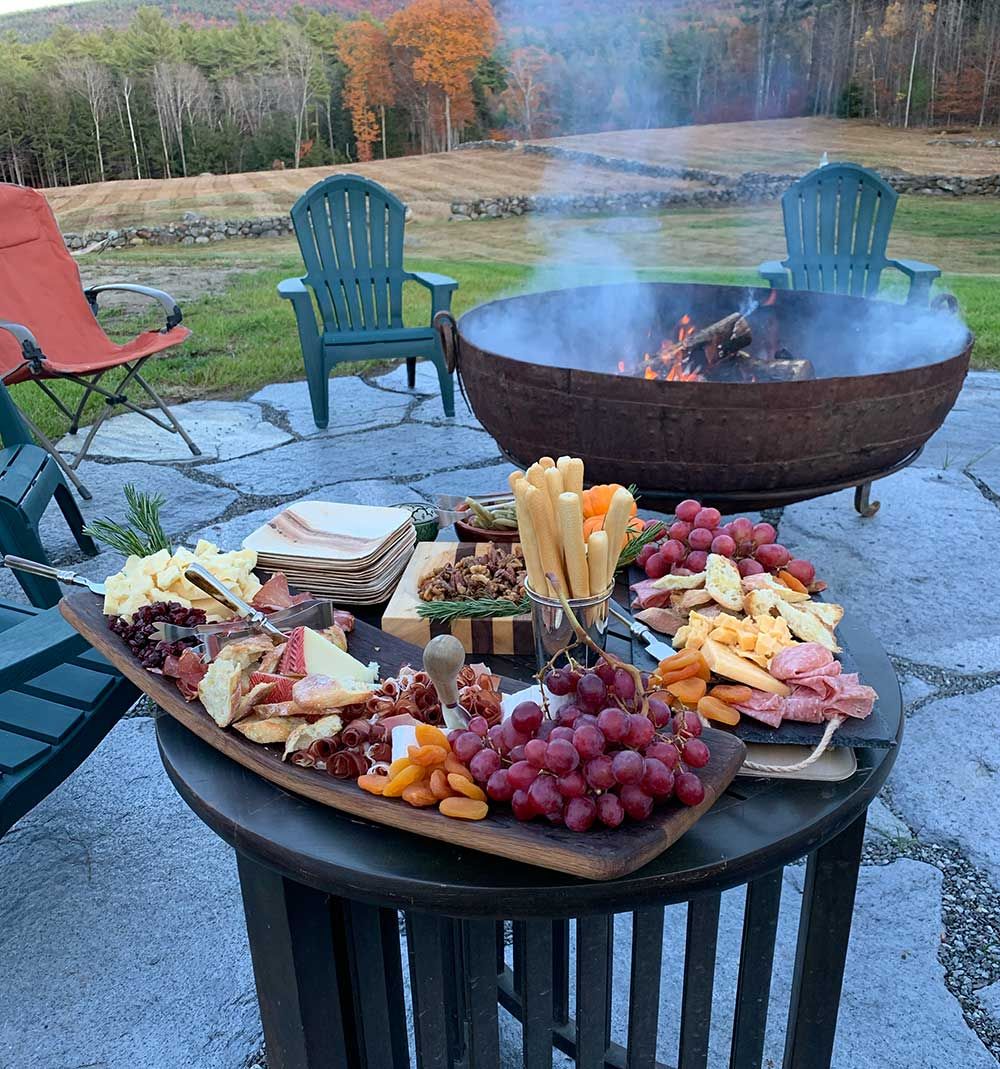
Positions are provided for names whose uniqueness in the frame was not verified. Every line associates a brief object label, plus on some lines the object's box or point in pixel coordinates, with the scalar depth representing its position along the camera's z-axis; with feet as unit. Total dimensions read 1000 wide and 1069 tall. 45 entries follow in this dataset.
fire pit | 7.30
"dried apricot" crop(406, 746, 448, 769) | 3.24
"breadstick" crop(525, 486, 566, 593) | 3.54
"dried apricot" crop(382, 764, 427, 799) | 3.24
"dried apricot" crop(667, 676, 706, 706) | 3.75
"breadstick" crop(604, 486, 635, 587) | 3.57
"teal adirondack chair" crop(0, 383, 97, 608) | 8.69
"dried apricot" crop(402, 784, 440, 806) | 3.19
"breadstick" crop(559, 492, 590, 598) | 3.44
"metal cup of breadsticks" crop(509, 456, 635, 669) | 3.54
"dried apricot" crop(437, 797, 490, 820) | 3.11
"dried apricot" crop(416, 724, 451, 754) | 3.31
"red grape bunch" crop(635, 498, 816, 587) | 4.75
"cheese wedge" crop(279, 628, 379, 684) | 3.86
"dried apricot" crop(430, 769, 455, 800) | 3.19
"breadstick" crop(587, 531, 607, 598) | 3.58
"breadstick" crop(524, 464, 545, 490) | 3.68
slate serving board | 3.57
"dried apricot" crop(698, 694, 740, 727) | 3.66
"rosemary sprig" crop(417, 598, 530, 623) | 4.49
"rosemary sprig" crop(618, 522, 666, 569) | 5.05
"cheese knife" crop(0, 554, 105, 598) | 4.74
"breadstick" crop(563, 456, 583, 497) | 3.78
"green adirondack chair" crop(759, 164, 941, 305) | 15.65
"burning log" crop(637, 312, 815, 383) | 9.68
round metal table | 3.13
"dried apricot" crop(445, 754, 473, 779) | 3.22
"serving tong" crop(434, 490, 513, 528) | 5.86
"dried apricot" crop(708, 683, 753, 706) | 3.72
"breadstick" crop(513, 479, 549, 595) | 3.56
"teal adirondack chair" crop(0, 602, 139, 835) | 5.37
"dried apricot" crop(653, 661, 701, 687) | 3.79
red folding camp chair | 13.64
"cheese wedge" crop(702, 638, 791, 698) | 3.75
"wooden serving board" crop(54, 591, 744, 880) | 2.96
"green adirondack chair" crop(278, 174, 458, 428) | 15.12
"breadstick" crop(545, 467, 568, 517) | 3.66
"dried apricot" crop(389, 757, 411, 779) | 3.28
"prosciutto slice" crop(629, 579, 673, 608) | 4.63
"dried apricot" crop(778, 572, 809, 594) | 4.59
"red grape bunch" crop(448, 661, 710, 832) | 3.01
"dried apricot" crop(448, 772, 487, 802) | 3.17
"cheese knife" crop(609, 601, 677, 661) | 4.19
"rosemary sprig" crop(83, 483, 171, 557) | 4.96
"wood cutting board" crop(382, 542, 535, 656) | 4.47
